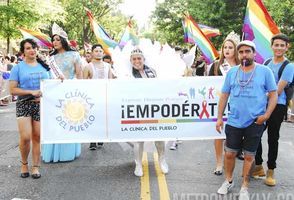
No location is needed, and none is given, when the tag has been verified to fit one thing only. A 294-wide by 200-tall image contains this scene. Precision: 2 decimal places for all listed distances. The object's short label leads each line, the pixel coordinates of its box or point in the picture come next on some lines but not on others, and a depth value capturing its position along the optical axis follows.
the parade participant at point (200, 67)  14.36
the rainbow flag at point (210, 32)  17.22
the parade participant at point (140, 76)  6.29
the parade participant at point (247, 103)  5.09
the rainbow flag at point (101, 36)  11.45
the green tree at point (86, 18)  43.37
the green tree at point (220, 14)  31.35
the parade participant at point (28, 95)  6.07
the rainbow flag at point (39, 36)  10.72
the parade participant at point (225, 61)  6.34
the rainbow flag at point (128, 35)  12.08
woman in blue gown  6.84
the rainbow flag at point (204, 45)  9.87
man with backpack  5.70
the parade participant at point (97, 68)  7.91
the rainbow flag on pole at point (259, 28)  6.46
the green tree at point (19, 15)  22.50
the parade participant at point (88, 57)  11.79
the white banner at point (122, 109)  6.20
